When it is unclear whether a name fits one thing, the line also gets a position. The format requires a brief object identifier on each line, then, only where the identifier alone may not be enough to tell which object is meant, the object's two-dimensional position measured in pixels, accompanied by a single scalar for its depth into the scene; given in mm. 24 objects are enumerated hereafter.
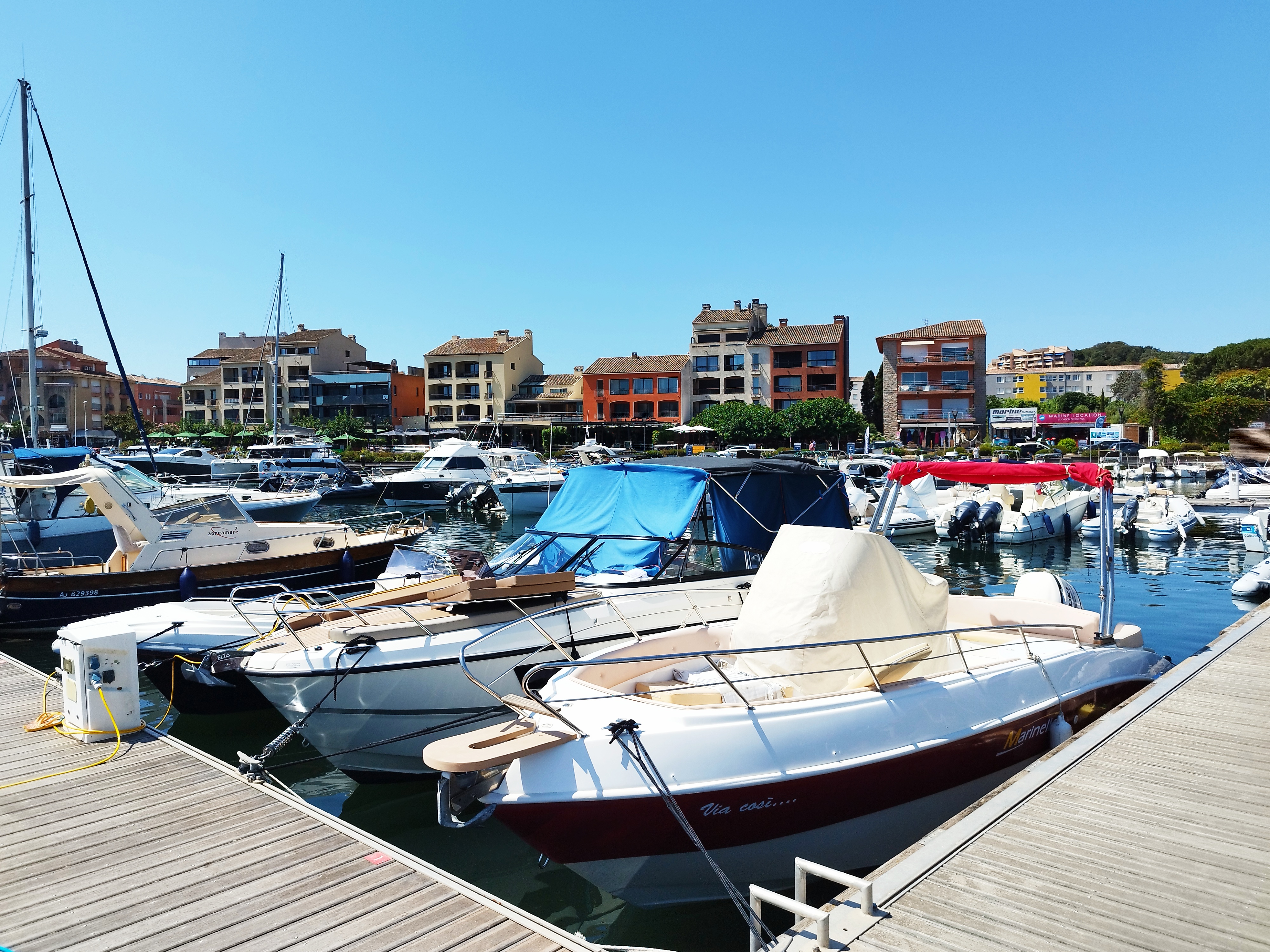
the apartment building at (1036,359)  164750
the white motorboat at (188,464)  42500
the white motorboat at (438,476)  37344
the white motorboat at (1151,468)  47188
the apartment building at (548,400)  76062
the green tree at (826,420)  62781
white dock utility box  6852
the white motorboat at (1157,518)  25641
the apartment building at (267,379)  79250
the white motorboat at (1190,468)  48219
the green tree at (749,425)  62812
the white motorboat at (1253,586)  16438
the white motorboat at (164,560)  12961
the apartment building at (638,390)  73250
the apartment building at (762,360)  70125
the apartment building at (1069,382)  131125
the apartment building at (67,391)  86812
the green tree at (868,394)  81562
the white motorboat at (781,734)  5078
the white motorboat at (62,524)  16719
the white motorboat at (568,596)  7461
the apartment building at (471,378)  77875
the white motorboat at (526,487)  34969
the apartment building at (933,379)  65812
